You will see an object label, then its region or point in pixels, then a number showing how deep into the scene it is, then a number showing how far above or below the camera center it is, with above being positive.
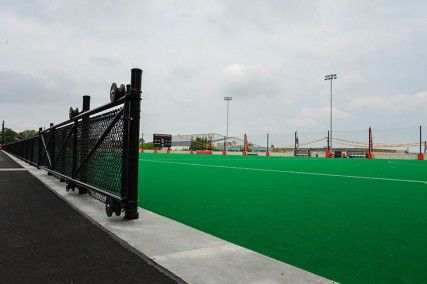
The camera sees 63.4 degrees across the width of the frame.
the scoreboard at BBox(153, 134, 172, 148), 58.88 +1.78
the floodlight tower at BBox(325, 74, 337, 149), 51.19 +11.53
